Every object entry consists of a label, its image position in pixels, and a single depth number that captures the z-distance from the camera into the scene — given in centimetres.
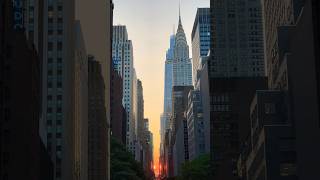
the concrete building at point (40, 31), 12675
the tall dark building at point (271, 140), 9244
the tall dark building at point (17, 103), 5928
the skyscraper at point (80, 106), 14012
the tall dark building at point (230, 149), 18812
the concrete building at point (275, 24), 9738
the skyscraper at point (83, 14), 16012
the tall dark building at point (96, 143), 18588
